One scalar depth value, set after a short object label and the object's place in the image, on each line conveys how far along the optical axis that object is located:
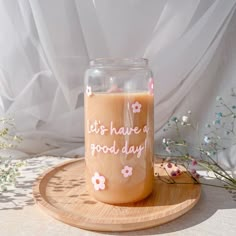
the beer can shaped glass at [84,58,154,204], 0.47
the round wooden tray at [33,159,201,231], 0.42
